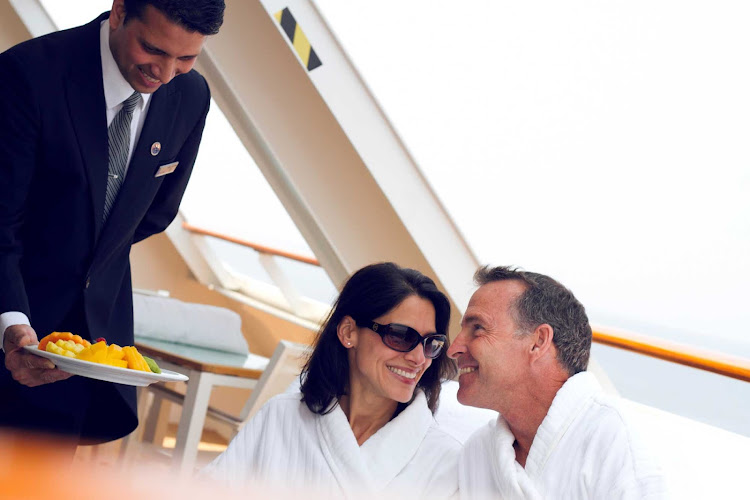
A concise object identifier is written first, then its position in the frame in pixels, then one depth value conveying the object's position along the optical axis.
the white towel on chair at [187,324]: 3.74
